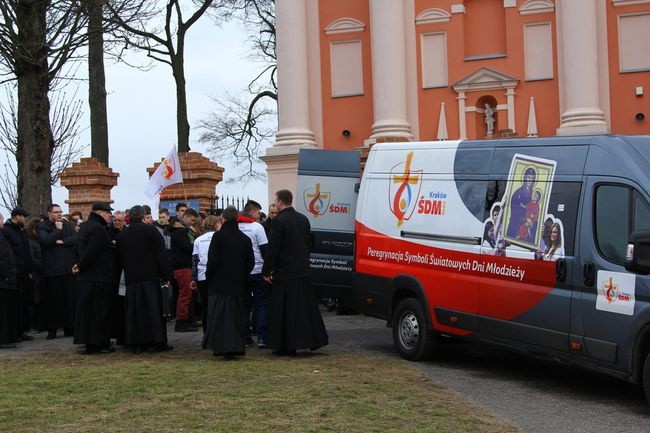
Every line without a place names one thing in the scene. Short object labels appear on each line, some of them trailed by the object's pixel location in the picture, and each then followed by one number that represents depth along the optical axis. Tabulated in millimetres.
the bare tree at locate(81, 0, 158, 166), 29988
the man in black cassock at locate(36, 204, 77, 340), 15961
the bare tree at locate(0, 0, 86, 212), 19781
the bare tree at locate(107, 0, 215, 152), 37250
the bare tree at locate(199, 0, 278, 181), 43559
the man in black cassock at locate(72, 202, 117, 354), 13406
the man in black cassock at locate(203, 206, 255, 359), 12461
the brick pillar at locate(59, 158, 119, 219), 23875
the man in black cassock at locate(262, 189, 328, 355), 12688
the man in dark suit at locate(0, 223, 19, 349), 14562
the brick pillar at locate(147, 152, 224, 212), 24062
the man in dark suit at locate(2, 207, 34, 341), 15355
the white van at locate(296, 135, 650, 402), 9633
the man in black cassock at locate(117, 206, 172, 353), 13273
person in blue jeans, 13719
